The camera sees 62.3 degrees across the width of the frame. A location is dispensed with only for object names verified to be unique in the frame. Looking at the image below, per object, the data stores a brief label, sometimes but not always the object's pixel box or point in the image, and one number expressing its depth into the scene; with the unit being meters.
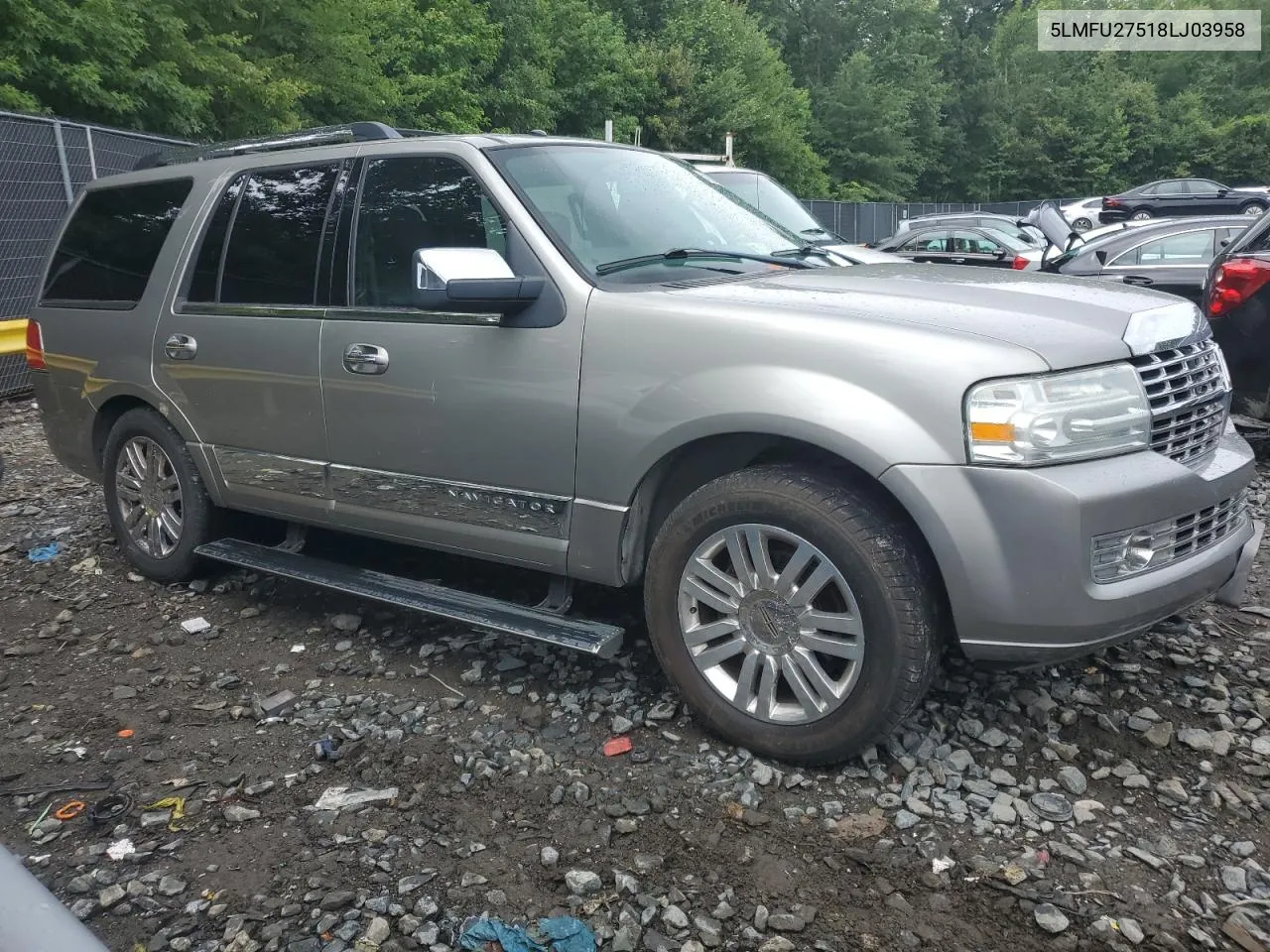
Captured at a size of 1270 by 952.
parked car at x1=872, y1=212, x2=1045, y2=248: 17.05
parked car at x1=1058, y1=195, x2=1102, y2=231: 29.00
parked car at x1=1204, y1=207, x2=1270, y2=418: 6.00
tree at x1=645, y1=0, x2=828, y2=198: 33.72
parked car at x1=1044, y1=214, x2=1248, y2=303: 9.23
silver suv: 2.74
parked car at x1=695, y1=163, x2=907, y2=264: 10.06
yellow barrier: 8.84
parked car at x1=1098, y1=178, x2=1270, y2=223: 26.75
